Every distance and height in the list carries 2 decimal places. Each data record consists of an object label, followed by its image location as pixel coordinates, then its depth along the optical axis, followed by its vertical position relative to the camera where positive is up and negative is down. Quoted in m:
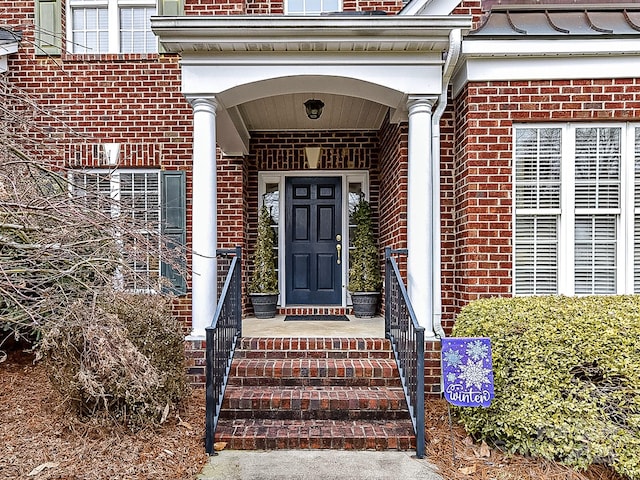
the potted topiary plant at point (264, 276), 6.32 -0.61
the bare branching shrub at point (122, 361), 3.06 -0.99
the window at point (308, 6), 6.42 +3.12
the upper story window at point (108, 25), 6.25 +2.78
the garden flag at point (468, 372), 3.37 -1.03
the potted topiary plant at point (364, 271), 6.26 -0.54
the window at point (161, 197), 5.91 +0.45
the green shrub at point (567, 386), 3.21 -1.11
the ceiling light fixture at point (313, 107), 5.34 +1.45
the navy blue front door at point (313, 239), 6.80 -0.11
